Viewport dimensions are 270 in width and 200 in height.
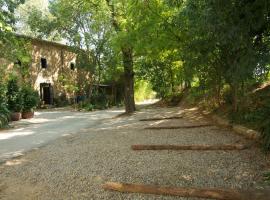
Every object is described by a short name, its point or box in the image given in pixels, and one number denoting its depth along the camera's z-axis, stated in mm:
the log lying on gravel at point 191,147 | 4365
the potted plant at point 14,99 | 11025
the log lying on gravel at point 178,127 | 6574
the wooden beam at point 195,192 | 2600
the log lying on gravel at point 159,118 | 8463
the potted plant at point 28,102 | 11726
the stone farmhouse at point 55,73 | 17524
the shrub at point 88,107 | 15420
